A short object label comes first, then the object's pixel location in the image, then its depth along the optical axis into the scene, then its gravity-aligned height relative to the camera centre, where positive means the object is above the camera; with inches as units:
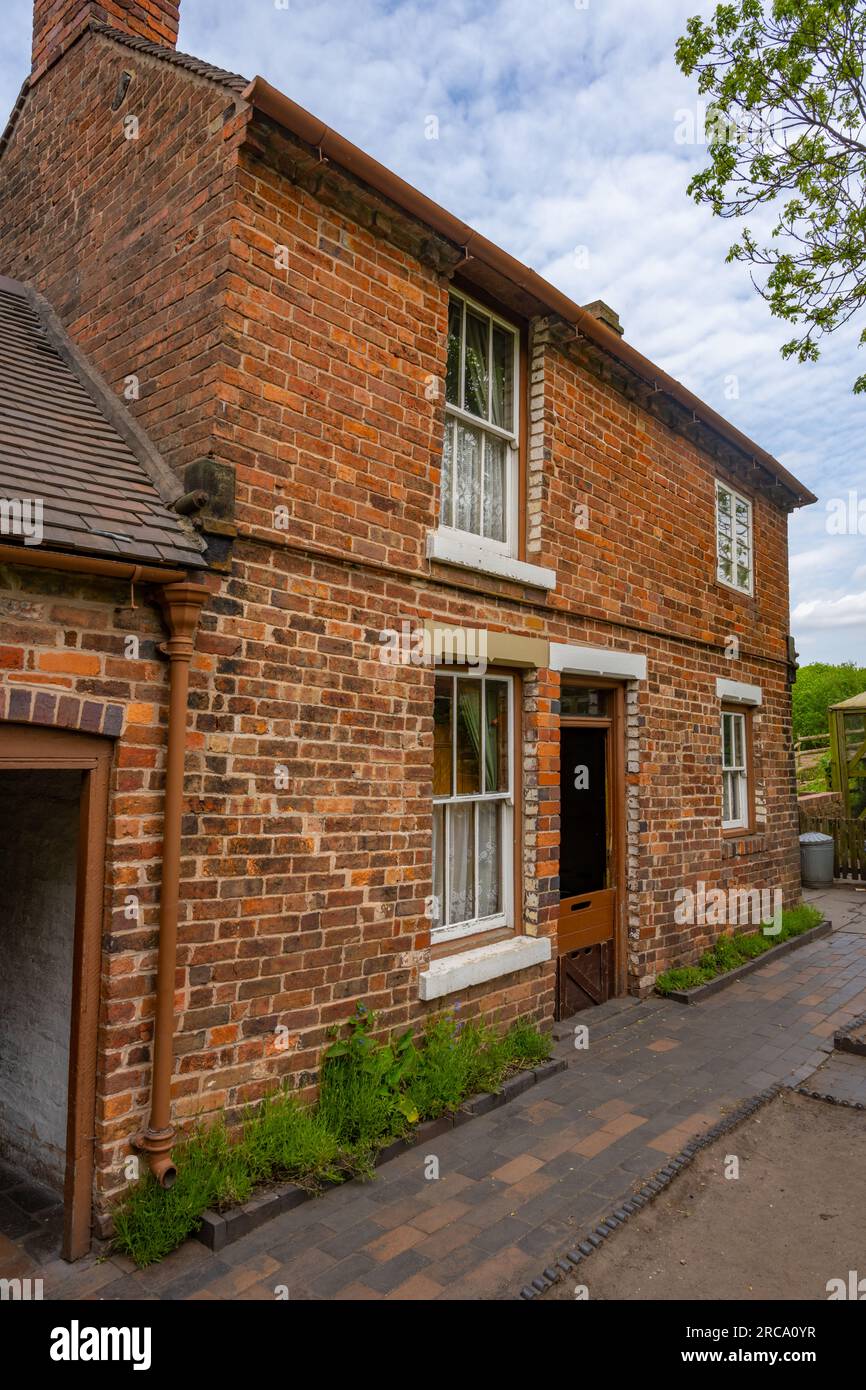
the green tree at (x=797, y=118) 242.2 +205.3
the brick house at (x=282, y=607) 144.3 +34.2
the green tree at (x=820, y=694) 2201.0 +208.0
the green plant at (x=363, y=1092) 171.2 -72.8
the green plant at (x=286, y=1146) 154.6 -76.1
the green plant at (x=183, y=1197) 135.7 -77.5
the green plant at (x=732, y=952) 301.1 -79.7
